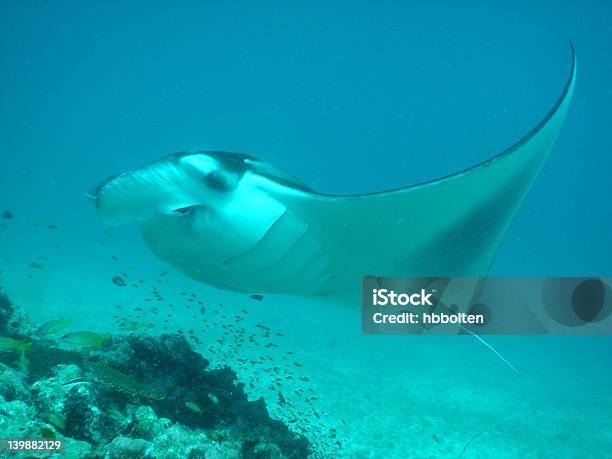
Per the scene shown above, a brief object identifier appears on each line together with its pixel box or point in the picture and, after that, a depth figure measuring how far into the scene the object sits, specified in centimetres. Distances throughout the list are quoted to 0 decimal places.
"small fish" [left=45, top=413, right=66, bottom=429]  257
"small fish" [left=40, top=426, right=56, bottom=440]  240
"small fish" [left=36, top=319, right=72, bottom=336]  548
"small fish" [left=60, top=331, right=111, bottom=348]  465
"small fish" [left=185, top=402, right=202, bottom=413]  350
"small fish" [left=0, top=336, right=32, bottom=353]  390
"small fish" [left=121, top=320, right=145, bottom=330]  638
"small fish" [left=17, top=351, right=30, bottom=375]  372
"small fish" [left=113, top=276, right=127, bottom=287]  744
